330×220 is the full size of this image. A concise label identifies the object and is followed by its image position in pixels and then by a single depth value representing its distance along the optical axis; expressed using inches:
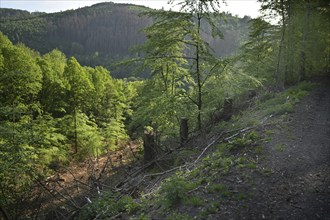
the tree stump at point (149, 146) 364.1
